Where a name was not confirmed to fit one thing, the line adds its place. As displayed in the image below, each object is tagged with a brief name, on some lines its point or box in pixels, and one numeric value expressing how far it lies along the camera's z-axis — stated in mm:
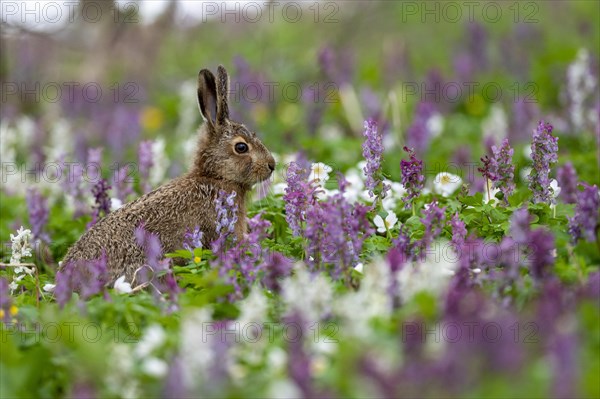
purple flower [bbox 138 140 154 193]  13711
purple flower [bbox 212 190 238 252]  10156
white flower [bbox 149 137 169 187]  14664
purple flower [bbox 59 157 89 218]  14039
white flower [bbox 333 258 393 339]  6973
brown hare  11008
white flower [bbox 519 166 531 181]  15449
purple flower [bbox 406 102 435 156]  17484
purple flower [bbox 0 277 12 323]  8437
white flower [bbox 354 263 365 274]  9252
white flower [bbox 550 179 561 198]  10500
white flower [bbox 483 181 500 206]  10578
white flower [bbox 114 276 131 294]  9566
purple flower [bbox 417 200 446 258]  9047
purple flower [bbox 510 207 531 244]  8055
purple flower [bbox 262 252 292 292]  8156
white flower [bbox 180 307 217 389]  6047
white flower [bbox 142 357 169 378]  6590
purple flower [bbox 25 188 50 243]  12812
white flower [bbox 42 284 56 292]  10077
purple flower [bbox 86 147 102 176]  13656
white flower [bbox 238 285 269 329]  7320
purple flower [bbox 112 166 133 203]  13564
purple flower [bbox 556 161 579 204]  11078
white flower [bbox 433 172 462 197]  12453
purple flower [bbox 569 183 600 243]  8414
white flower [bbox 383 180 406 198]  12430
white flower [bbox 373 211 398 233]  10656
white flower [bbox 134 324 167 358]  6912
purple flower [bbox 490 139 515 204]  10227
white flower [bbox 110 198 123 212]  13180
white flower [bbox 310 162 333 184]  11602
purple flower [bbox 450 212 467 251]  9156
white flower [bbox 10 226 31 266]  10422
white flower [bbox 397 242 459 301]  7141
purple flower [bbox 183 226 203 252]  10297
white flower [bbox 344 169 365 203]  12430
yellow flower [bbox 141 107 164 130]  25969
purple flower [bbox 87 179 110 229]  12414
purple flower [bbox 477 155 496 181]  10235
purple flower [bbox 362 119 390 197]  10039
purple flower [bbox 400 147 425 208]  10047
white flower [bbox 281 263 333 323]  7145
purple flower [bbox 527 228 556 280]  7500
